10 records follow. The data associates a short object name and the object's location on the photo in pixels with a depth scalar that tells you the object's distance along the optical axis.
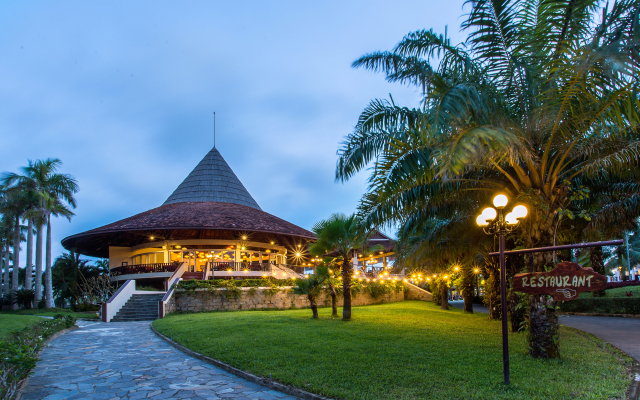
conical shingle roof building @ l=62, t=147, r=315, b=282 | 33.16
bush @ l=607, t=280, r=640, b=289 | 29.08
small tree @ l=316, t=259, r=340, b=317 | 16.84
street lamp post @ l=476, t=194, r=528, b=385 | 6.49
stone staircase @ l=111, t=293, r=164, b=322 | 19.80
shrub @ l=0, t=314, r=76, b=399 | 5.69
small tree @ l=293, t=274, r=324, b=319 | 16.67
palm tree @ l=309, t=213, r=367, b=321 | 15.99
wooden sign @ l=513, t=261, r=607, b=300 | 6.23
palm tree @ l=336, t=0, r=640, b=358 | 6.62
